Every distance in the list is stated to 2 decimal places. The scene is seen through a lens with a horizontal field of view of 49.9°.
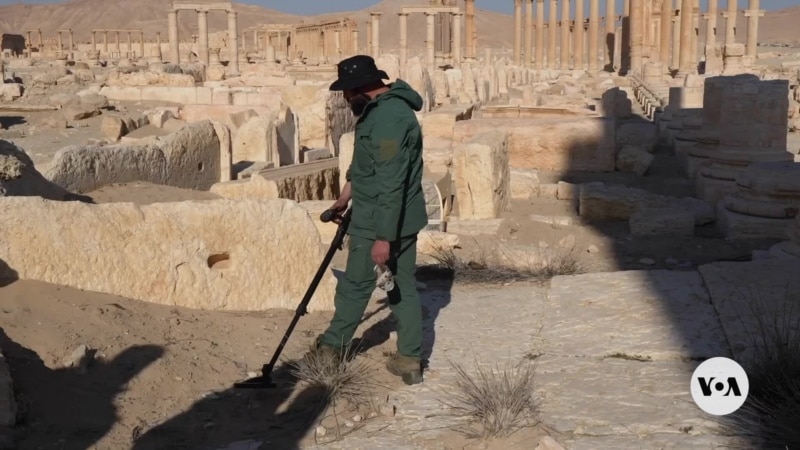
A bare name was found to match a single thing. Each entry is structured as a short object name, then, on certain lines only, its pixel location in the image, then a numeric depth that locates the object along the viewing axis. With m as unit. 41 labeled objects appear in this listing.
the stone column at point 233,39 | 36.19
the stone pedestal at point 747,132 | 9.88
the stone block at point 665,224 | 8.08
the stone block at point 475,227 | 8.05
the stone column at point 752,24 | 37.91
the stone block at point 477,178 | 8.57
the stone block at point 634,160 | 12.35
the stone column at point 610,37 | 47.00
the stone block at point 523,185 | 10.32
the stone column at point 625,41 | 40.19
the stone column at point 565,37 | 44.91
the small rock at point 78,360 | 3.64
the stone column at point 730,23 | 36.53
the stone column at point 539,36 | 51.24
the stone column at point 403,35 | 38.98
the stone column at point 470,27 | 47.03
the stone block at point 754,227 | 7.79
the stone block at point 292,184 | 8.16
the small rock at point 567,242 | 7.59
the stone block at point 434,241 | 7.11
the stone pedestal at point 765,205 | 7.82
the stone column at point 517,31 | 49.54
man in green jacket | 3.82
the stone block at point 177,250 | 4.15
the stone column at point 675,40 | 39.75
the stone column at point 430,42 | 36.41
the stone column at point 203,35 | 35.41
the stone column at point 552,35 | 48.55
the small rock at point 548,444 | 3.18
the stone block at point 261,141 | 10.46
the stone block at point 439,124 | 13.05
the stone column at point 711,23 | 39.02
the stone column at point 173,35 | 35.88
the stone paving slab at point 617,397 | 3.50
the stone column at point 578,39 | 45.97
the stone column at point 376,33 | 40.66
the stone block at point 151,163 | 6.71
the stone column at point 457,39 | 41.56
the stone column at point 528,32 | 50.03
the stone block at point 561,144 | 12.53
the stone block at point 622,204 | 8.79
